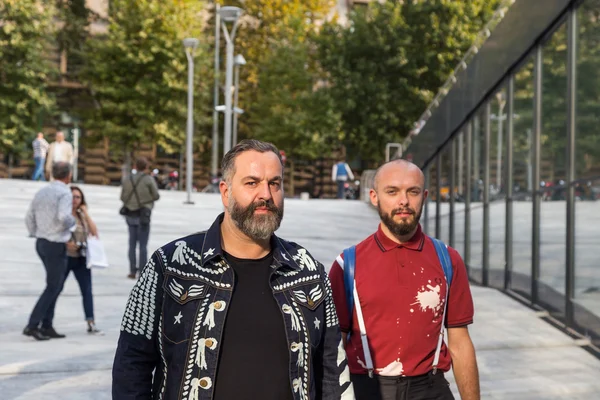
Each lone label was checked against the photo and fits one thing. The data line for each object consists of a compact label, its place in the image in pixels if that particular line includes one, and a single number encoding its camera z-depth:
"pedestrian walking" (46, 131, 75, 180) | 26.77
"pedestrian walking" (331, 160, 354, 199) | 39.38
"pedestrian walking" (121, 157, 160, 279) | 13.49
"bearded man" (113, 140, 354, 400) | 2.86
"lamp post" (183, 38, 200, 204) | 30.06
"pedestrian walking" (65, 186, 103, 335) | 9.62
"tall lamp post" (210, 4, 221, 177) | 48.22
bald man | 3.87
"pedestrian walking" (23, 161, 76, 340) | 9.23
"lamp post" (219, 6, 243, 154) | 24.70
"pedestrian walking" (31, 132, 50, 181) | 34.41
